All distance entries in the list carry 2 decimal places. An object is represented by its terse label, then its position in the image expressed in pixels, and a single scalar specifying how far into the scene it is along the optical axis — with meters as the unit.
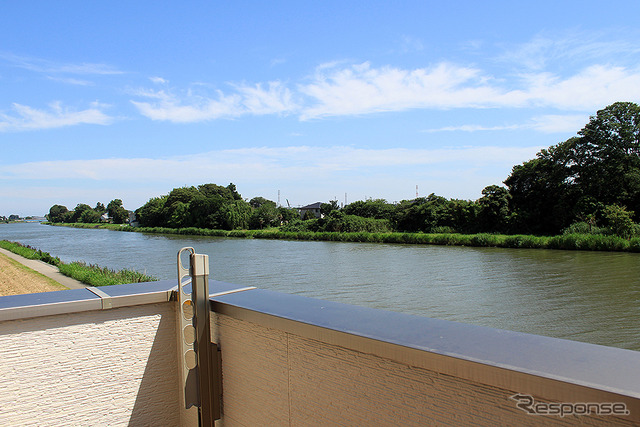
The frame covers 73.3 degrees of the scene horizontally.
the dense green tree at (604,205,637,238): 24.03
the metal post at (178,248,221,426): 1.85
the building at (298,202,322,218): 70.44
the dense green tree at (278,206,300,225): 62.25
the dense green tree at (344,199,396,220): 47.62
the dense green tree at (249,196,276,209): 83.50
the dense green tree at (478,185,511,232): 32.62
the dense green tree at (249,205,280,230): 56.16
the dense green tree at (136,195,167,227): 73.25
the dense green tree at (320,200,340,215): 62.00
